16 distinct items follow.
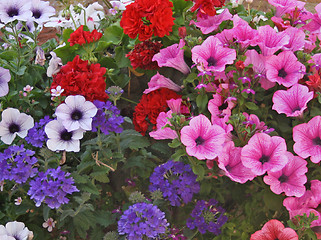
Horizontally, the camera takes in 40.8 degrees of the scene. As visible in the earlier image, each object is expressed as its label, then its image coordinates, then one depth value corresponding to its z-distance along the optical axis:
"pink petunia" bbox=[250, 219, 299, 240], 1.45
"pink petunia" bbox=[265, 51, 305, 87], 1.55
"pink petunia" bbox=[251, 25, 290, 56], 1.58
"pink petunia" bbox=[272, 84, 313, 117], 1.48
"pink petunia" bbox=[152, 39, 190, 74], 1.66
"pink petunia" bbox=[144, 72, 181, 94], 1.70
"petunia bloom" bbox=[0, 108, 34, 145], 1.64
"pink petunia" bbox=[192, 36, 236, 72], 1.54
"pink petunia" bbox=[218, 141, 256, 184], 1.45
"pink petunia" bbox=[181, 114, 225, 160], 1.40
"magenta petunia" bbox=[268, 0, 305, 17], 1.79
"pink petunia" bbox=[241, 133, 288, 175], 1.40
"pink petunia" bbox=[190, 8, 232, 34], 1.73
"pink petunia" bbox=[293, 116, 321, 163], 1.46
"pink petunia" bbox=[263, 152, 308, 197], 1.44
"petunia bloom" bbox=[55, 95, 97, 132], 1.57
